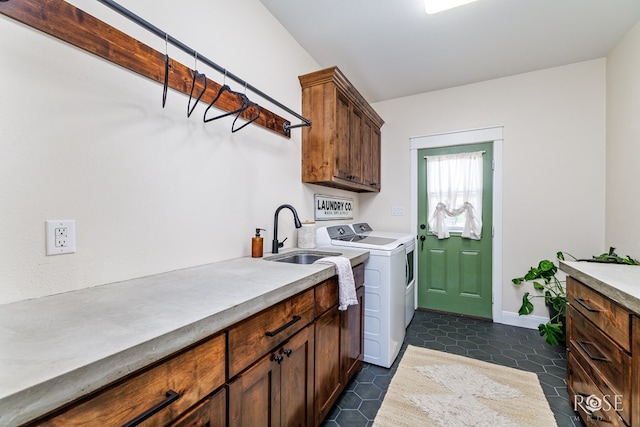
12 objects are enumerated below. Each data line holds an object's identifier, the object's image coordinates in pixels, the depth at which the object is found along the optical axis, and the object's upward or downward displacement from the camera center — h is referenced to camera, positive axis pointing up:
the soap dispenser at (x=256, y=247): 1.74 -0.21
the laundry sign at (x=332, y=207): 2.71 +0.07
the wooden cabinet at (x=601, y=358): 1.08 -0.66
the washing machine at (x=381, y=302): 2.13 -0.68
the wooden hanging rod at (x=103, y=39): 0.91 +0.67
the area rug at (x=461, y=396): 1.58 -1.15
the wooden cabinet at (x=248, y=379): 0.60 -0.50
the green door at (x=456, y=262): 3.07 -0.55
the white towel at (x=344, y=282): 1.57 -0.39
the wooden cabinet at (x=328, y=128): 2.33 +0.74
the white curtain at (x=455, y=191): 3.09 +0.28
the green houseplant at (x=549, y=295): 2.30 -0.77
